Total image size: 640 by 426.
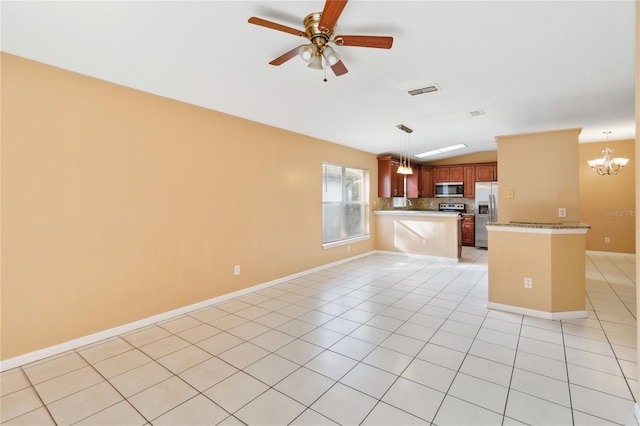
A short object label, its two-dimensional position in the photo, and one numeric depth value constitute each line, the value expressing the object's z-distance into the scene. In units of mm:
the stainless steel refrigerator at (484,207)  7230
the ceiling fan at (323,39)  1679
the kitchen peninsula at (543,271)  3201
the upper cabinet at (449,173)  8031
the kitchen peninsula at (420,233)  6117
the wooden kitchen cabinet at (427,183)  8547
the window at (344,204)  5662
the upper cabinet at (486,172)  7473
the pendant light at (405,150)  4910
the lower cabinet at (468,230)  7625
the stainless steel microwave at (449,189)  8016
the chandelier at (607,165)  5176
